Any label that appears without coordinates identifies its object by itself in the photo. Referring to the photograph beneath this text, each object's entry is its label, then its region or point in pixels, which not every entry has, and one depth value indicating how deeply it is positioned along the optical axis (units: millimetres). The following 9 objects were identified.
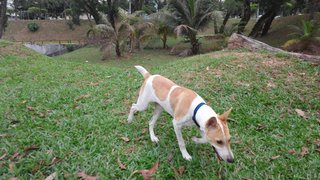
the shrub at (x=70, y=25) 24514
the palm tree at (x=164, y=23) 11062
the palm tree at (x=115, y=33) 9929
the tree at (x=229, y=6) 11533
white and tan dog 1899
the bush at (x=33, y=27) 24681
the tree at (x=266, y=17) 11815
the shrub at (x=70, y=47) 16184
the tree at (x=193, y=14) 10431
